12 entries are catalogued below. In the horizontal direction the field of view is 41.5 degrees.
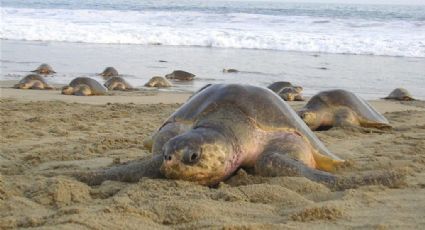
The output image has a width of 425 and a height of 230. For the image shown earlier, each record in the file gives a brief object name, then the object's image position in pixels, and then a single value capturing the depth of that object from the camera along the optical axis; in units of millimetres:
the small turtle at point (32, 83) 8758
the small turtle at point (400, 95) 8703
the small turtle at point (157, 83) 9548
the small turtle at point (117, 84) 9062
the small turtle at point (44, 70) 10695
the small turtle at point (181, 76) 10580
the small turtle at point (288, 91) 8188
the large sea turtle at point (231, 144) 2885
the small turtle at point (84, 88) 8357
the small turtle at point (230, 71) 11719
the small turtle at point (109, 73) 10488
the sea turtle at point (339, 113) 5859
